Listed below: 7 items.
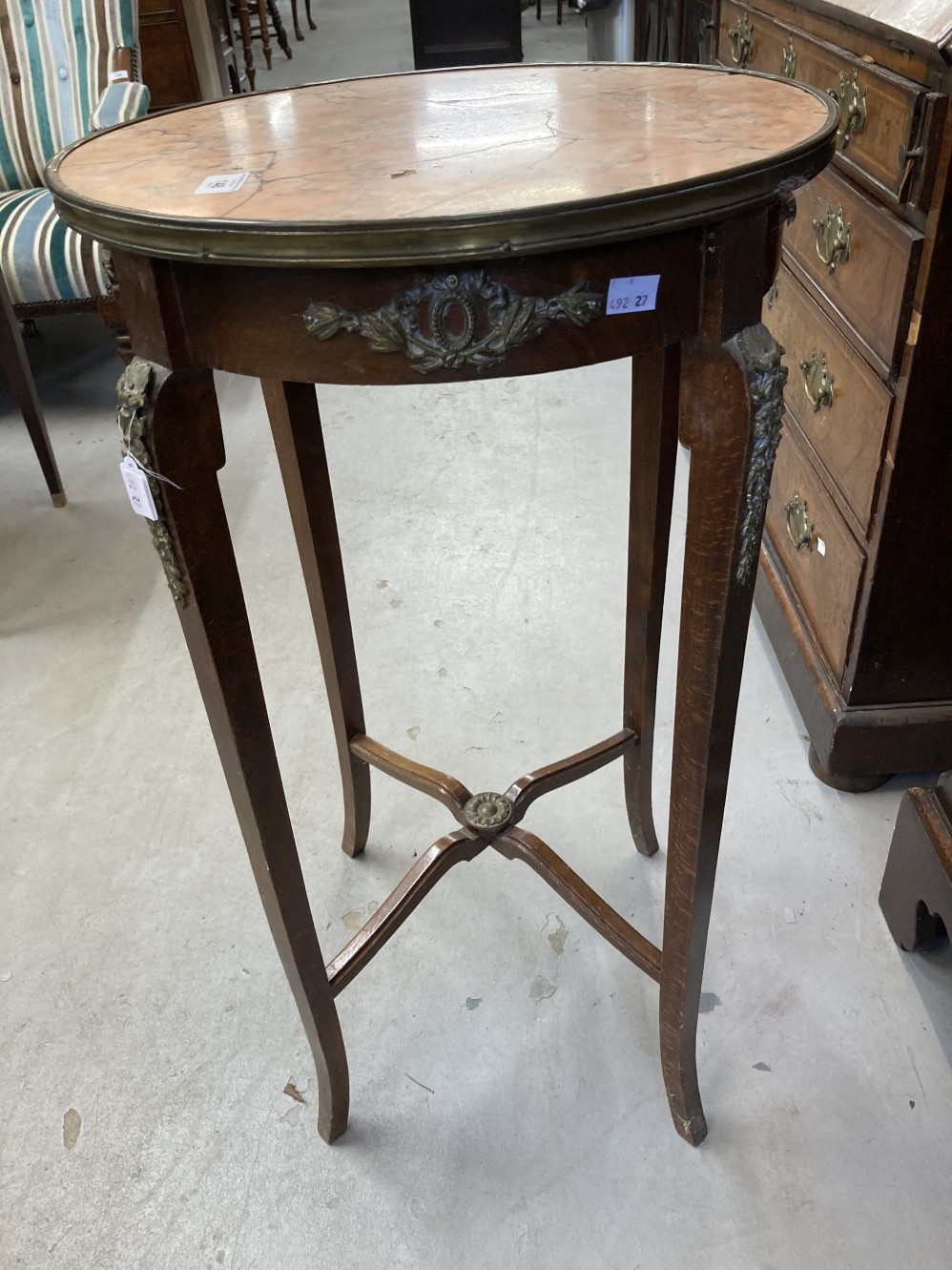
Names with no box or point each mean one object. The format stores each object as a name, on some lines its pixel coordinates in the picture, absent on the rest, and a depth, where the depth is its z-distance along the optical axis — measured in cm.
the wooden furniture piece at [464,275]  62
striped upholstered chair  280
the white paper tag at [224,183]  69
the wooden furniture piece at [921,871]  118
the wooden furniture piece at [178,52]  374
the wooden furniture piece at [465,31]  555
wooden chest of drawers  113
